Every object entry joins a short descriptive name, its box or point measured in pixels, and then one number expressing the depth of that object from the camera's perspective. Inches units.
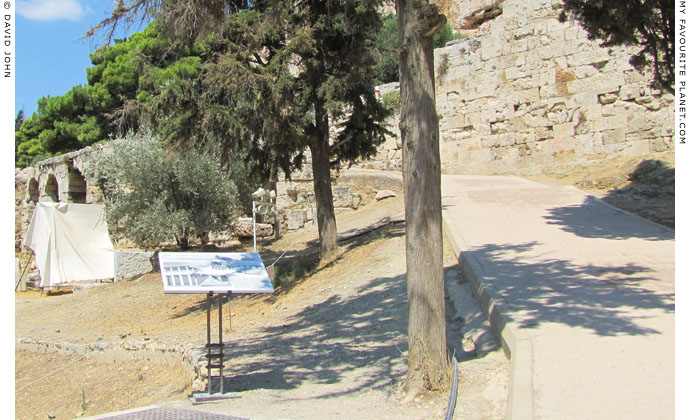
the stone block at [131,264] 654.5
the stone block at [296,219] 684.1
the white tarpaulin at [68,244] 673.0
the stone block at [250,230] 676.1
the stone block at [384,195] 697.6
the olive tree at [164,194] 586.9
